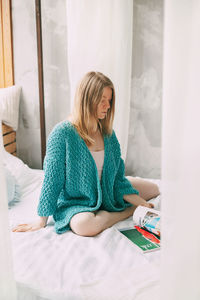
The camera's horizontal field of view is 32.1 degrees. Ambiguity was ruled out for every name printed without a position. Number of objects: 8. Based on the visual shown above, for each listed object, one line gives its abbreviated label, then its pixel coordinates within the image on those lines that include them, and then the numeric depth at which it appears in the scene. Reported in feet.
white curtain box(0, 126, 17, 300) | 3.29
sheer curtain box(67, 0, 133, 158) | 7.07
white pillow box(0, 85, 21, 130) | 8.26
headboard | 8.50
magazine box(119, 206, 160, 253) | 4.79
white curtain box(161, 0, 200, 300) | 2.56
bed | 3.78
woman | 5.17
